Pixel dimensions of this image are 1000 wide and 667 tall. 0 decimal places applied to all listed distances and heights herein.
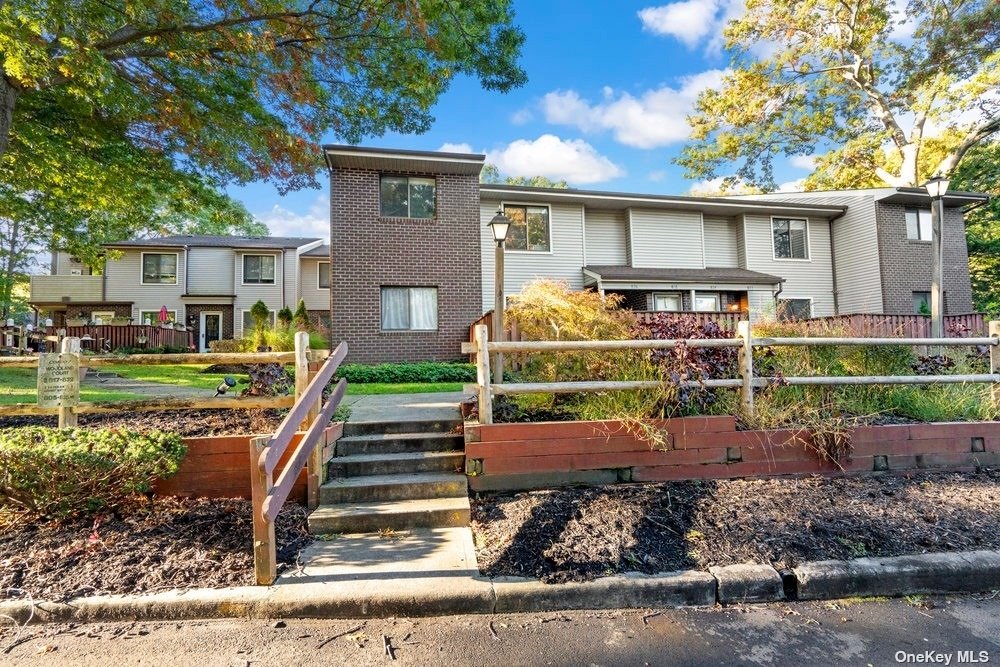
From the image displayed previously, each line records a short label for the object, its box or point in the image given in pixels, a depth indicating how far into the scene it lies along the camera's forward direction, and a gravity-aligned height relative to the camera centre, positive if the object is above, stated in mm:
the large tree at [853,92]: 17641 +11587
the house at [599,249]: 12141 +3444
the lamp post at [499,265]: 6102 +1270
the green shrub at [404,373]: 10039 -270
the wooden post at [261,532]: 2619 -970
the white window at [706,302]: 15234 +1751
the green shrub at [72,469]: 3098 -700
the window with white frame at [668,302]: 14906 +1746
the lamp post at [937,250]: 9148 +2076
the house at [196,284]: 23016 +4308
